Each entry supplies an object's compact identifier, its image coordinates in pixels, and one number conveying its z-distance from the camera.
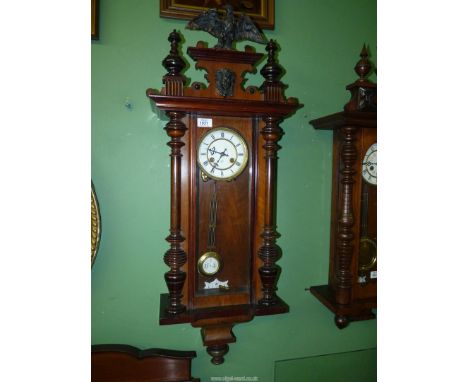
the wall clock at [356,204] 0.99
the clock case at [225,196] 0.86
